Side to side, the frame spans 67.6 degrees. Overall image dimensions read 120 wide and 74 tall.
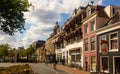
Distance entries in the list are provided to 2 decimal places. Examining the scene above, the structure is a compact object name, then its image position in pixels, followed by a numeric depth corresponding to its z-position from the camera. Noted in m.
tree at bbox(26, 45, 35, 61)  41.89
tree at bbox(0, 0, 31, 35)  8.51
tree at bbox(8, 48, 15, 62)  43.23
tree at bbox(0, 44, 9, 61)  42.82
